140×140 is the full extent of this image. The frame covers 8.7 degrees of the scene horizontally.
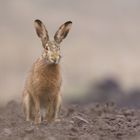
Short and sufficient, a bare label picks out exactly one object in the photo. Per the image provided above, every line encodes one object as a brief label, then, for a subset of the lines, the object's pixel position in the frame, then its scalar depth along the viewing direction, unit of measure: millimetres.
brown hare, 20578
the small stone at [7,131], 19747
